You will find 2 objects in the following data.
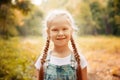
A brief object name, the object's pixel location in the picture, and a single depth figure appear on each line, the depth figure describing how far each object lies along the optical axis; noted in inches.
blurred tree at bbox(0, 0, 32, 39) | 151.0
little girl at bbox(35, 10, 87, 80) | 81.4
